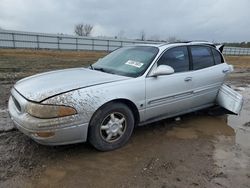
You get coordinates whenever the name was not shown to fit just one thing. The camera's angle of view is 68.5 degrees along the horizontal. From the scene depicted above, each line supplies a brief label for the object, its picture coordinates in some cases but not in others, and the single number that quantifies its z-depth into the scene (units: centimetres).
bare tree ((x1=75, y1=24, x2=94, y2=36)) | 4868
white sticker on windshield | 305
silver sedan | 231
